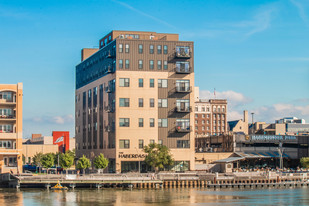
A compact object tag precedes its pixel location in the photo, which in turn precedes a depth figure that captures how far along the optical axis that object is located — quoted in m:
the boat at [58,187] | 112.94
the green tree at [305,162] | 148.24
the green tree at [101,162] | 136.50
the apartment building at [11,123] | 128.25
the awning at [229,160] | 137.12
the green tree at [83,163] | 138.07
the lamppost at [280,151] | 152.01
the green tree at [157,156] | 133.38
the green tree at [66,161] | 142.50
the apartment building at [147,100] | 139.62
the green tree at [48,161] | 150.12
